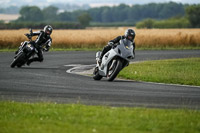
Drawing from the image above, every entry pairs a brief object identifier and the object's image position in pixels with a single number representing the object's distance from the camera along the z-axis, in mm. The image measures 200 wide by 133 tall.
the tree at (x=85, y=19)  146975
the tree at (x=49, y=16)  185075
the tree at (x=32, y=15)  172325
